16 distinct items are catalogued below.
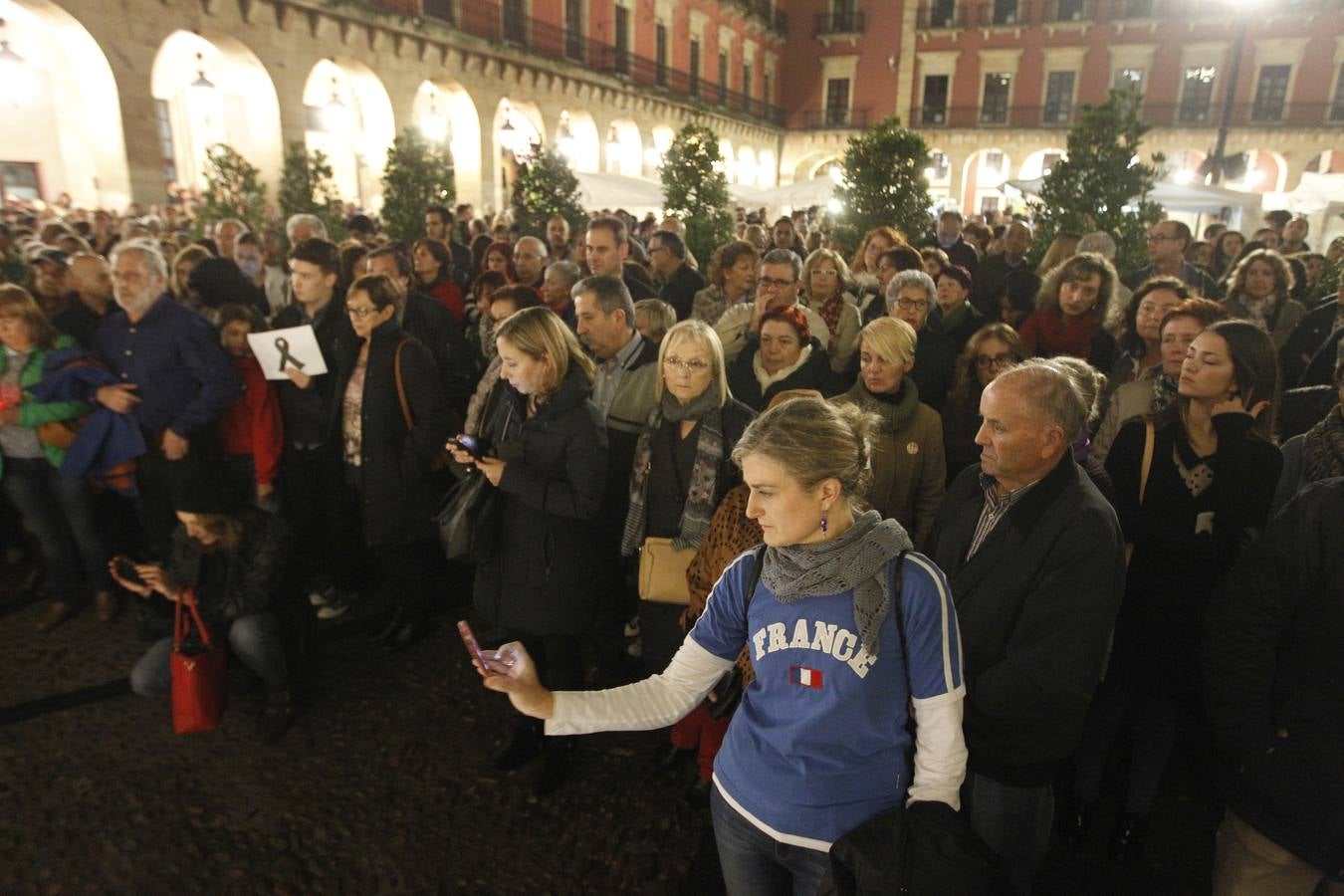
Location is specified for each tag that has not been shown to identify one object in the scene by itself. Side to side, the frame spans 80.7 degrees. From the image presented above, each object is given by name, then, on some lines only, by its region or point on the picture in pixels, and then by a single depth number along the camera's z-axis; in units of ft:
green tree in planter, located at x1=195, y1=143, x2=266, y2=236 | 28.53
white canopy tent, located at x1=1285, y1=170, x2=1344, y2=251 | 45.42
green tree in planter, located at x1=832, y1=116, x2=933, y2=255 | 31.40
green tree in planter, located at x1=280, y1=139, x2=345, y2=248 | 32.55
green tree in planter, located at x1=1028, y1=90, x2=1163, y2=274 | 26.66
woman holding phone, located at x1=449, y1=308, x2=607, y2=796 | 9.68
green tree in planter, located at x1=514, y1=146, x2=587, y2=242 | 35.86
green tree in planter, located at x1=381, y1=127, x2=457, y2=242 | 32.91
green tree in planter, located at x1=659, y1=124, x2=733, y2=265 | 37.50
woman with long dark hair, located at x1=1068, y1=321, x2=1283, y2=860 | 8.05
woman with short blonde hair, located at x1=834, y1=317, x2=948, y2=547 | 10.45
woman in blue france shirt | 5.24
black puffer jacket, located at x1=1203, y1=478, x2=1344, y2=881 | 5.96
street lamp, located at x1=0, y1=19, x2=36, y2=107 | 55.26
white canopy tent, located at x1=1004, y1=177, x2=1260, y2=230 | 46.55
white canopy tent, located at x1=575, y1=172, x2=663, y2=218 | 46.52
